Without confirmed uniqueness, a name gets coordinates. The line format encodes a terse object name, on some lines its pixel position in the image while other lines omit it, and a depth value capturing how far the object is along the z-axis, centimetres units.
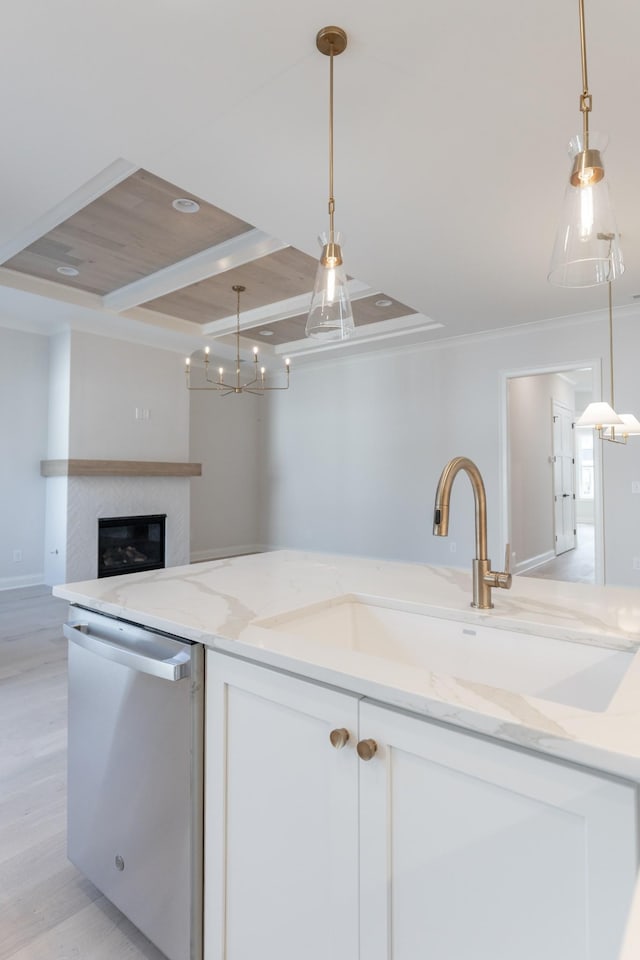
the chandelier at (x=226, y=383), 732
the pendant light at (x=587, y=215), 100
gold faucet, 125
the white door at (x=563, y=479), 777
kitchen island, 67
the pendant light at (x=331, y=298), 155
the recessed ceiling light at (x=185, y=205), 328
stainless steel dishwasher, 117
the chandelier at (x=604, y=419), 288
